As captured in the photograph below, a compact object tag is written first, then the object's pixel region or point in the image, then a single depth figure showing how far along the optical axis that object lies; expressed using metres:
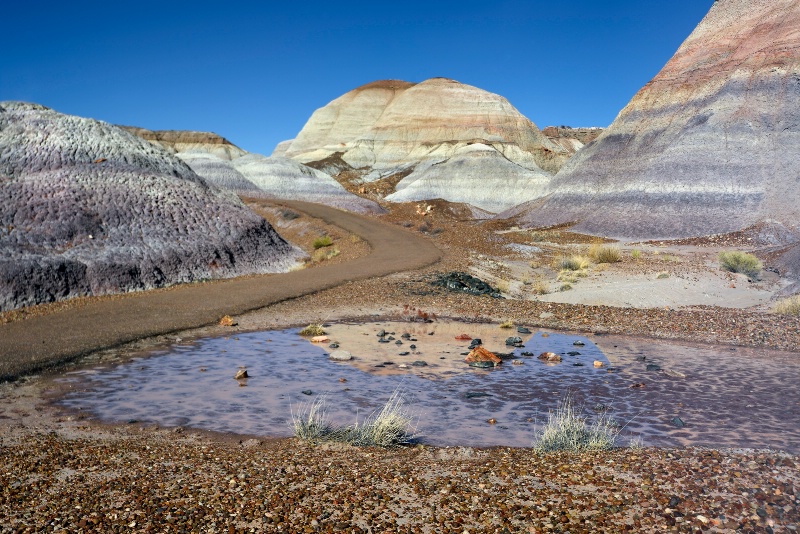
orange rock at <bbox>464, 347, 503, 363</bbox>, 11.38
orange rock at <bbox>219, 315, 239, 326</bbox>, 14.08
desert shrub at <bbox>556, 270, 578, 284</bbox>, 23.47
